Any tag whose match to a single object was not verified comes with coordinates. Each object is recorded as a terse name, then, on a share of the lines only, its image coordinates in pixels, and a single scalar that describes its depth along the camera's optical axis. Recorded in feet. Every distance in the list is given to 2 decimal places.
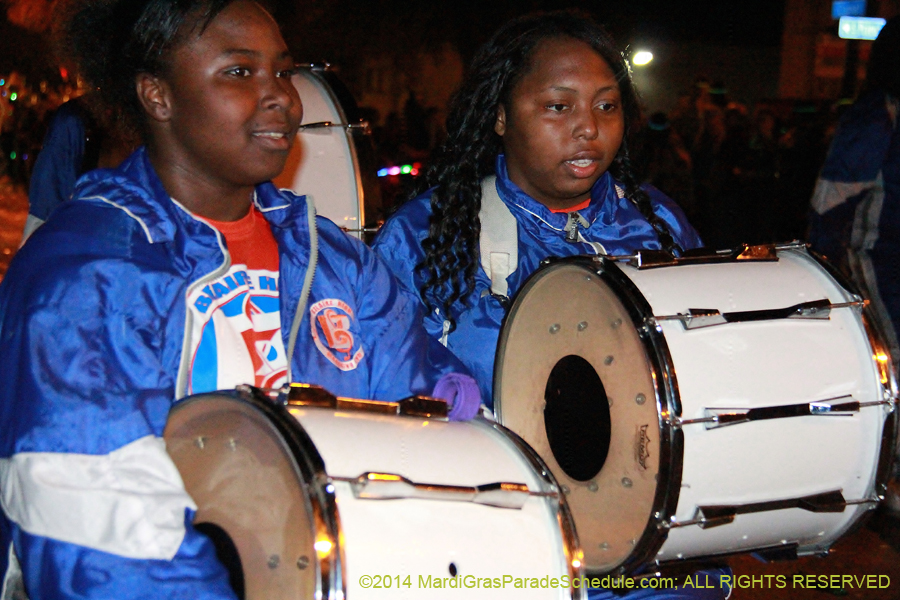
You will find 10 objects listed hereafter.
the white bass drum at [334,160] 11.07
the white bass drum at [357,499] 4.72
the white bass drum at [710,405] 6.63
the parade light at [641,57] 47.24
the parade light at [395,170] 25.48
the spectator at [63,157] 12.05
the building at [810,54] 48.60
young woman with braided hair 8.38
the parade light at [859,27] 39.29
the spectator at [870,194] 12.48
